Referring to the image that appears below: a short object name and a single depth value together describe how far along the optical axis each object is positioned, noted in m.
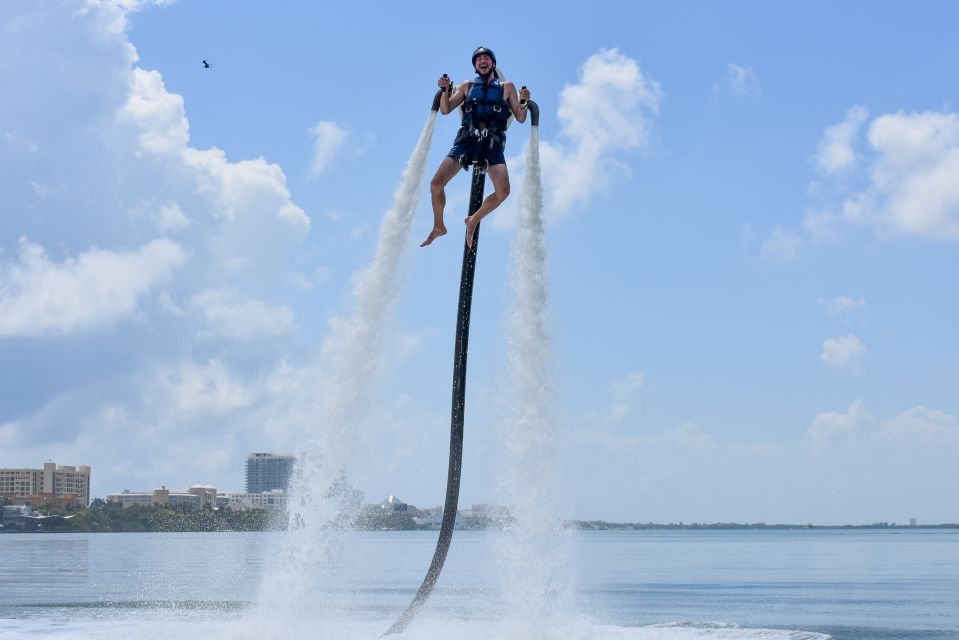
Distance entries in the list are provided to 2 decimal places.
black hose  17.38
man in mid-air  16.48
